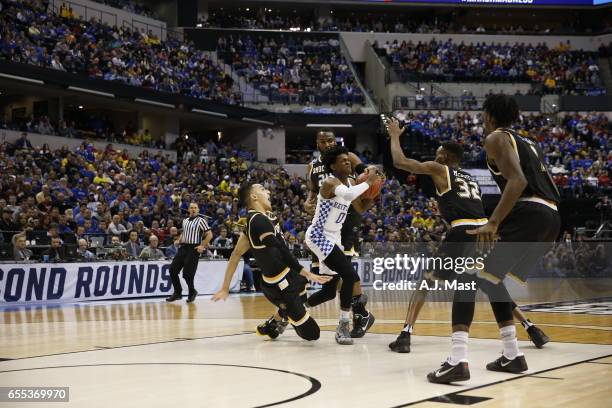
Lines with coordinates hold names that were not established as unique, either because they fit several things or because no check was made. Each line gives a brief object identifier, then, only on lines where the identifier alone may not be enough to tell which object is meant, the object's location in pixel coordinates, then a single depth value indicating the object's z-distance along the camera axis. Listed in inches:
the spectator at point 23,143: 956.5
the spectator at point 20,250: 618.9
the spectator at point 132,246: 701.3
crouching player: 323.9
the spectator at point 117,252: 690.2
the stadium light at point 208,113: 1386.9
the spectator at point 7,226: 643.6
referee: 635.5
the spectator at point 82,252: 660.7
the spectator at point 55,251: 640.4
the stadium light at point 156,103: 1268.7
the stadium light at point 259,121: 1491.9
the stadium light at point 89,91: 1156.3
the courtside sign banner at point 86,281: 615.8
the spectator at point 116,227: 733.9
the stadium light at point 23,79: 1047.1
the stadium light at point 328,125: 1556.8
